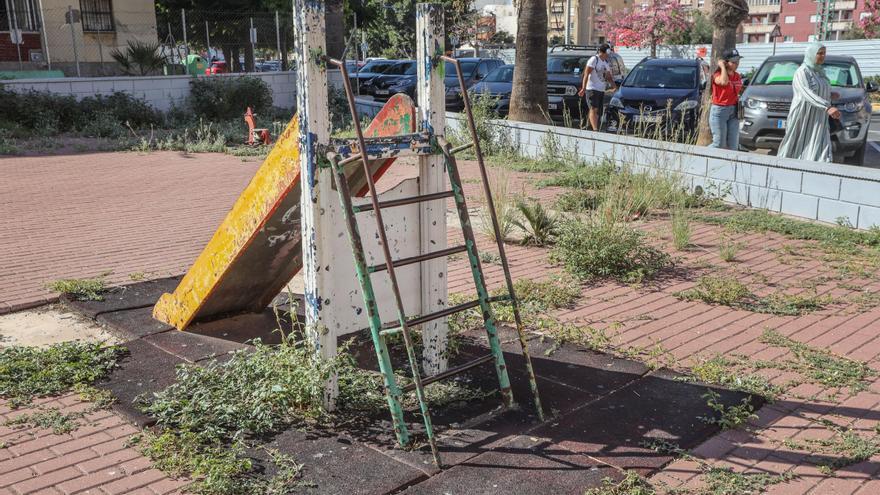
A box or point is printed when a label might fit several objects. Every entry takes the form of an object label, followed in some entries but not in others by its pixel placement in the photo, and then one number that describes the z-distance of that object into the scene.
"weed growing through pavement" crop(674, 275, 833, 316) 6.16
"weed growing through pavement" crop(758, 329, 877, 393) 4.82
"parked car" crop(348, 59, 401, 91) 28.77
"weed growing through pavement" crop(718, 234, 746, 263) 7.52
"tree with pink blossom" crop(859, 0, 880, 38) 49.31
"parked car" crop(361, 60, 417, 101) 26.23
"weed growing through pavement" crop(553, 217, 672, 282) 7.02
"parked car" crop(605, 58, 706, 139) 16.02
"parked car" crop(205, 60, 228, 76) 33.36
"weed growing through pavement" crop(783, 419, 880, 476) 3.89
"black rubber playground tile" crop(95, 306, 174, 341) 5.61
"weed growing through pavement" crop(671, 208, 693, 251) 7.89
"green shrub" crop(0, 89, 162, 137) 17.62
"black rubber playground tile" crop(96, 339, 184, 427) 4.44
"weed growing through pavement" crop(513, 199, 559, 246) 8.18
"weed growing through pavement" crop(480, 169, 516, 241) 8.20
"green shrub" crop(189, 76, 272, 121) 20.30
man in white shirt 15.83
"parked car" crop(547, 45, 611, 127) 18.95
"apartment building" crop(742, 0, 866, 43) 77.88
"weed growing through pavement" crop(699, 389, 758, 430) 4.26
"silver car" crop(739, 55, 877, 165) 12.87
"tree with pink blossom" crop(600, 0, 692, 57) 52.56
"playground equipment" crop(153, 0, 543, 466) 4.06
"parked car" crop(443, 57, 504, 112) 20.52
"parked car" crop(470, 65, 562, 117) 19.00
